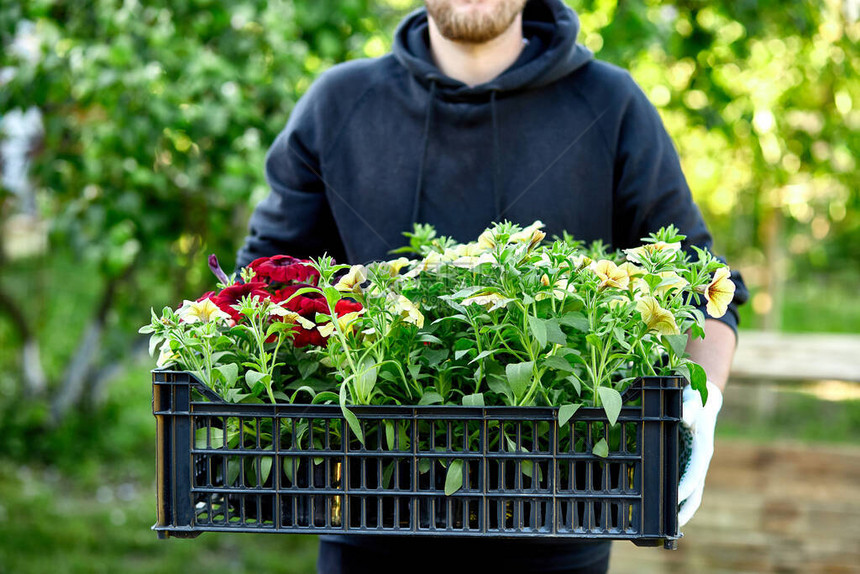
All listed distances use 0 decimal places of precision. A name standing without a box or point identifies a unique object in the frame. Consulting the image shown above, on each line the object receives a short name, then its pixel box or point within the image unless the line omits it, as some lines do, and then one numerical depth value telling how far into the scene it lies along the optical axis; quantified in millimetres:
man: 2940
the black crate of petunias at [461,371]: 2383
